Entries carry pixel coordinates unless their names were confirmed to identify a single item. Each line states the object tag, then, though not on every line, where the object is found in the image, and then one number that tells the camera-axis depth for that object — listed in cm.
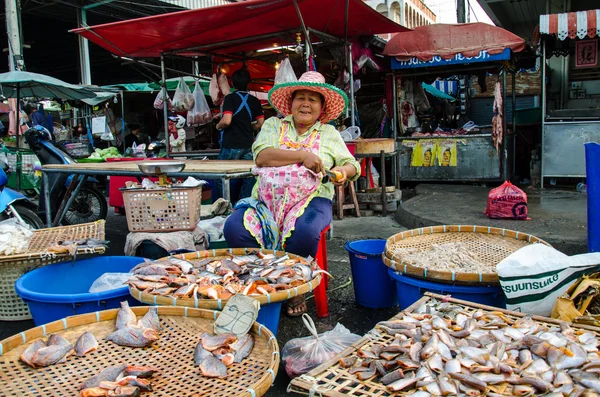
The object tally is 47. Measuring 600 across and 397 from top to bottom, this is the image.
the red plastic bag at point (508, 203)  532
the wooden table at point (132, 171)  379
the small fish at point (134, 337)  204
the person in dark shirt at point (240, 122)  580
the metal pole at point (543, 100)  815
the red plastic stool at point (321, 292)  324
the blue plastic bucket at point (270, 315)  234
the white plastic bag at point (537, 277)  236
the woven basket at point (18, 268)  316
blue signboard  873
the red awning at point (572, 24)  758
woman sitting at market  321
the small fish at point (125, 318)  215
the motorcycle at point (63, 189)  614
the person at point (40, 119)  1164
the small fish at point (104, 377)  171
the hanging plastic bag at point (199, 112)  845
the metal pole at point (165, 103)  805
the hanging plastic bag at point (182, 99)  828
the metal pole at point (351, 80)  748
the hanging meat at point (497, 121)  887
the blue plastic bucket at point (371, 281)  328
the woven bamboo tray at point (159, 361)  171
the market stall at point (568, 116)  767
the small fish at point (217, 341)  193
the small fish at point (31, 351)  186
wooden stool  684
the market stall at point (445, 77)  878
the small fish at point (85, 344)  199
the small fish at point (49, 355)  185
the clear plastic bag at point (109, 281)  289
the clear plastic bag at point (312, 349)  225
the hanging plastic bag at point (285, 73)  657
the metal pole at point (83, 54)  1339
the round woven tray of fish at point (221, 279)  230
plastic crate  353
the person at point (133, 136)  1461
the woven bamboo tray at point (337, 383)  165
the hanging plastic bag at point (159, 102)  864
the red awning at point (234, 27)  599
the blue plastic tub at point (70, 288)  253
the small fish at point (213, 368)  177
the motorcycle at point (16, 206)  489
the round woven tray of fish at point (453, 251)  252
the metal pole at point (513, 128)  993
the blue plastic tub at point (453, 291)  254
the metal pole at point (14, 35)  1101
